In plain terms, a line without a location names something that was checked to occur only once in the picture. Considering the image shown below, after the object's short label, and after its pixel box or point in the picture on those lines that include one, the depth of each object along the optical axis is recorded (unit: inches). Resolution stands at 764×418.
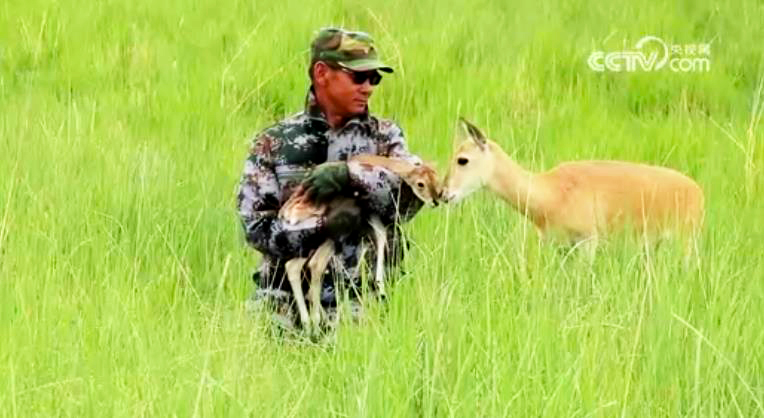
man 305.3
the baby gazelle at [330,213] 301.0
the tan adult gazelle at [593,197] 388.9
